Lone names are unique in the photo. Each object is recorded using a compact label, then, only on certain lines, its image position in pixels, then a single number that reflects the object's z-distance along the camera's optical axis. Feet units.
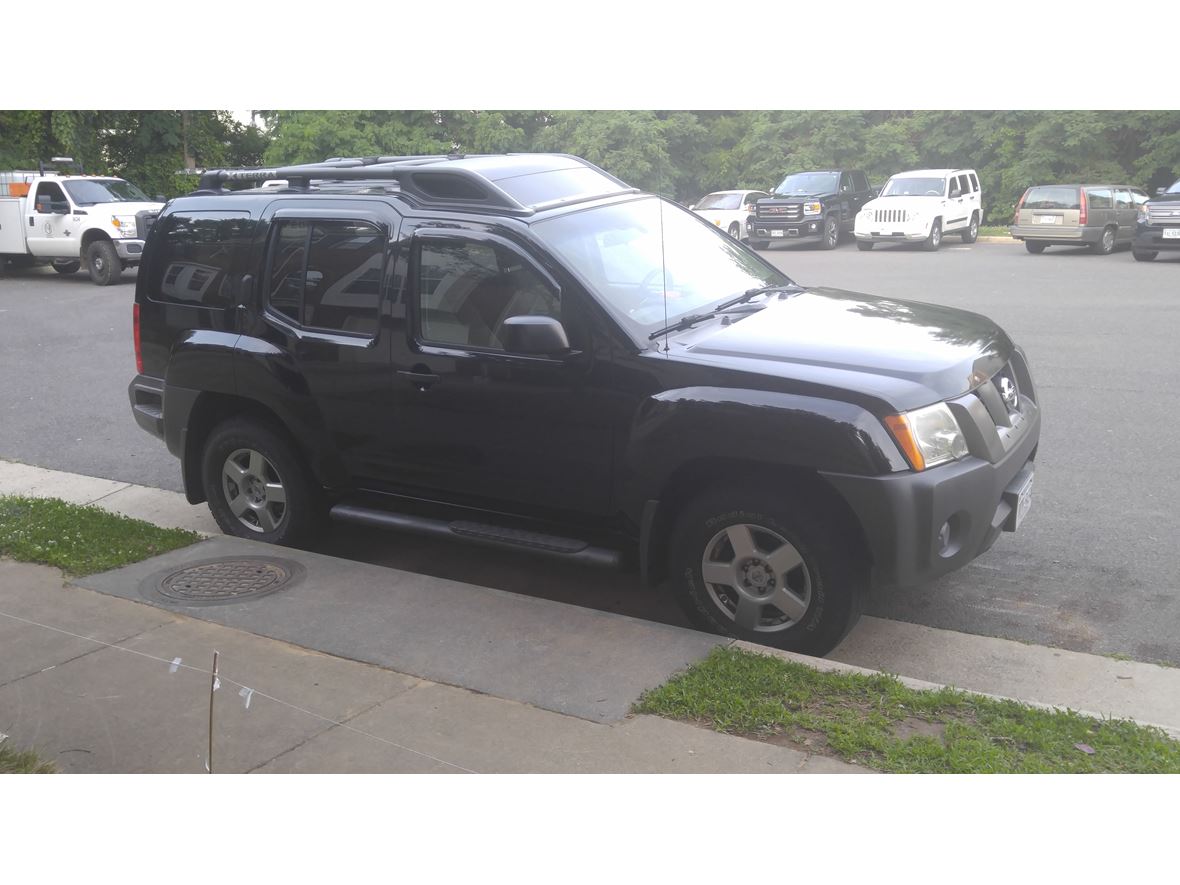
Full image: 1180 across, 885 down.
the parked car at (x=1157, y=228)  55.36
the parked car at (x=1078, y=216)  40.93
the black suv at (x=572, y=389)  14.88
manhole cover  18.25
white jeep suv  40.34
